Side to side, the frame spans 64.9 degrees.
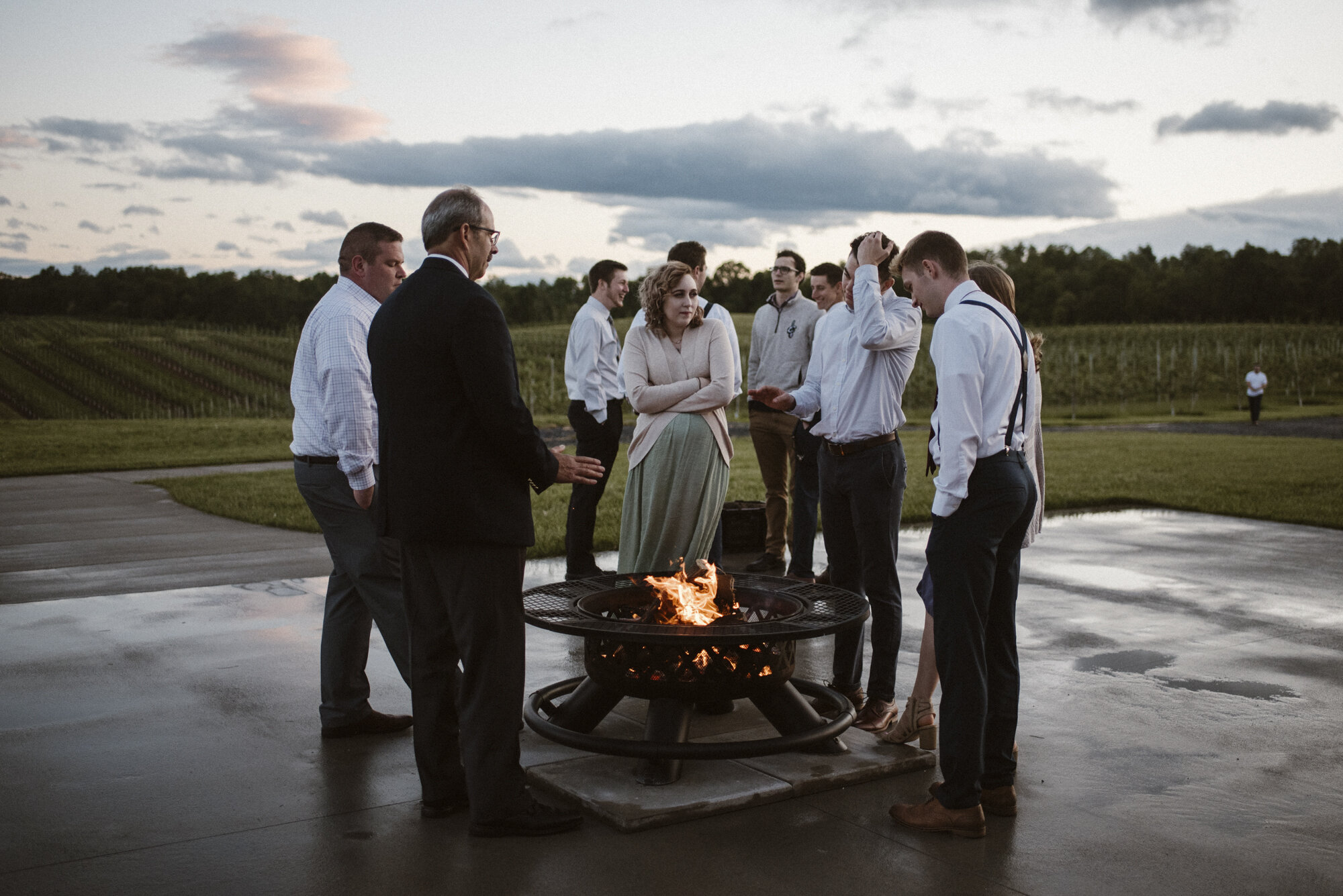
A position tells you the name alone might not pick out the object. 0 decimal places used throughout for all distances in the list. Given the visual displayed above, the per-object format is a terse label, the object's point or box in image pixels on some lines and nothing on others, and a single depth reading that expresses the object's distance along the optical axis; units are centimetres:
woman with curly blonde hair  549
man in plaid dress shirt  440
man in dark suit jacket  342
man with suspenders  346
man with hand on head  473
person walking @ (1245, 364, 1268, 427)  2850
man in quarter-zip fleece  835
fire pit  372
